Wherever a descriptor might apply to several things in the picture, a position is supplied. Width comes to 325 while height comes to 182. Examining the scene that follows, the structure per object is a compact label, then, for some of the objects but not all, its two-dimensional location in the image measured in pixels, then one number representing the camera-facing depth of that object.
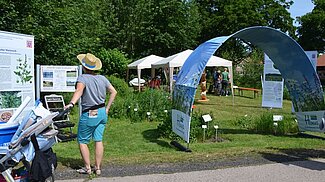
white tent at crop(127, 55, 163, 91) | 26.61
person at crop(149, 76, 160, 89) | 23.48
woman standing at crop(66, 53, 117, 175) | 6.12
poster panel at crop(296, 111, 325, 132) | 9.52
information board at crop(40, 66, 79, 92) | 9.62
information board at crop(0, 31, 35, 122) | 7.79
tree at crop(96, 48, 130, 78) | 28.08
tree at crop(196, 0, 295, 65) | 45.12
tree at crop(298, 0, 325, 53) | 50.22
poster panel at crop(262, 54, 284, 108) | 13.20
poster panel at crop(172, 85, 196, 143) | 8.13
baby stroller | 4.66
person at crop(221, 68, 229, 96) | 24.33
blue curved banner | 8.38
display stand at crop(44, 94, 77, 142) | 8.79
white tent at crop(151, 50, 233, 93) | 20.98
